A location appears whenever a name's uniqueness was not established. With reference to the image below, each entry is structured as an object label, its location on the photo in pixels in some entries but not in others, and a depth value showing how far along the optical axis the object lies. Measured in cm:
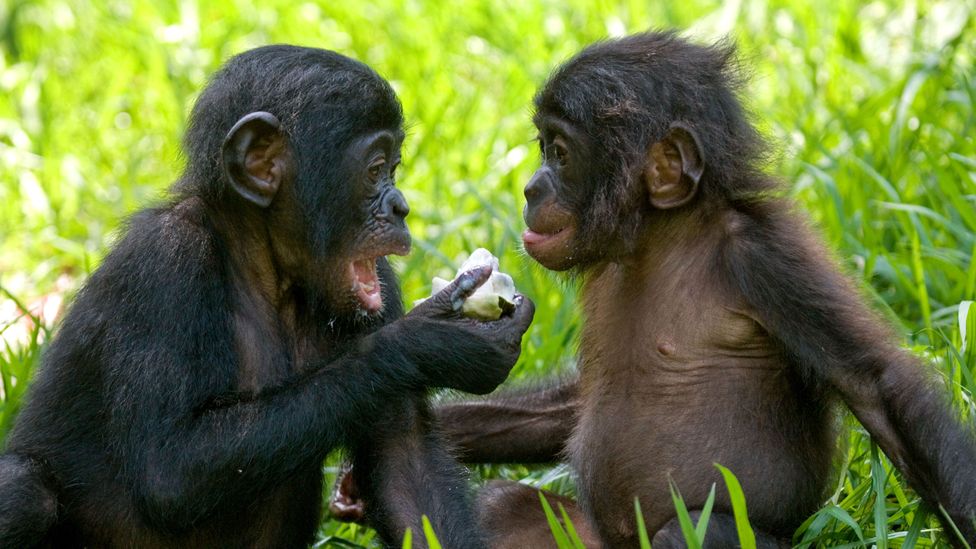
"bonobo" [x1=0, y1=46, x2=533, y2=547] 962
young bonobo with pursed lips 991
